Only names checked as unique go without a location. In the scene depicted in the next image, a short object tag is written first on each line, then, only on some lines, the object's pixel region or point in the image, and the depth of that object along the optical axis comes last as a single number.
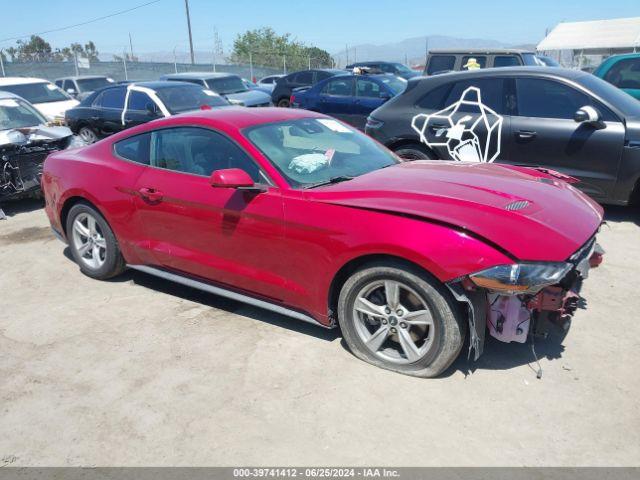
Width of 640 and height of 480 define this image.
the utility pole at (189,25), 37.07
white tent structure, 30.22
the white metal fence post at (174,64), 30.80
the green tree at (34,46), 63.13
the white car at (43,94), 13.15
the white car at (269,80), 27.59
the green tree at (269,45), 61.24
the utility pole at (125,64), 29.55
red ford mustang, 3.11
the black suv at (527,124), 5.86
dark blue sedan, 11.90
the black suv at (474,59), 11.67
